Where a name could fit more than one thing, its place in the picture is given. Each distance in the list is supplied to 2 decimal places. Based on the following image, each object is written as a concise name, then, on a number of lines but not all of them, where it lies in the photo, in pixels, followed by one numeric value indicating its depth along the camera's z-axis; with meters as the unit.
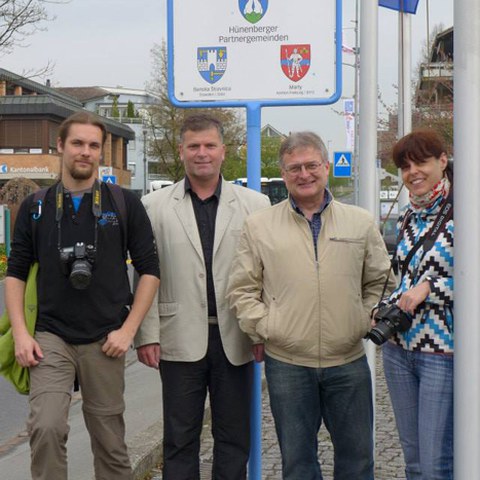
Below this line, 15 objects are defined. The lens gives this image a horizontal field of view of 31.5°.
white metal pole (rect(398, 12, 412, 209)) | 8.57
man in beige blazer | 4.24
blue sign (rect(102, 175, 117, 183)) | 23.76
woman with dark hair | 3.56
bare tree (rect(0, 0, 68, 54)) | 21.55
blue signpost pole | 4.51
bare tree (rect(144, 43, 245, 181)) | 47.03
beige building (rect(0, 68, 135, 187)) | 57.47
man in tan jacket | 3.93
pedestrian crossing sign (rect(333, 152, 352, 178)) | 28.28
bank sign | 58.03
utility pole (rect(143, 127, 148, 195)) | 49.92
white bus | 51.84
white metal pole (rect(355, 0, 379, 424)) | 5.04
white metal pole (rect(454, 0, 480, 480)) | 3.05
